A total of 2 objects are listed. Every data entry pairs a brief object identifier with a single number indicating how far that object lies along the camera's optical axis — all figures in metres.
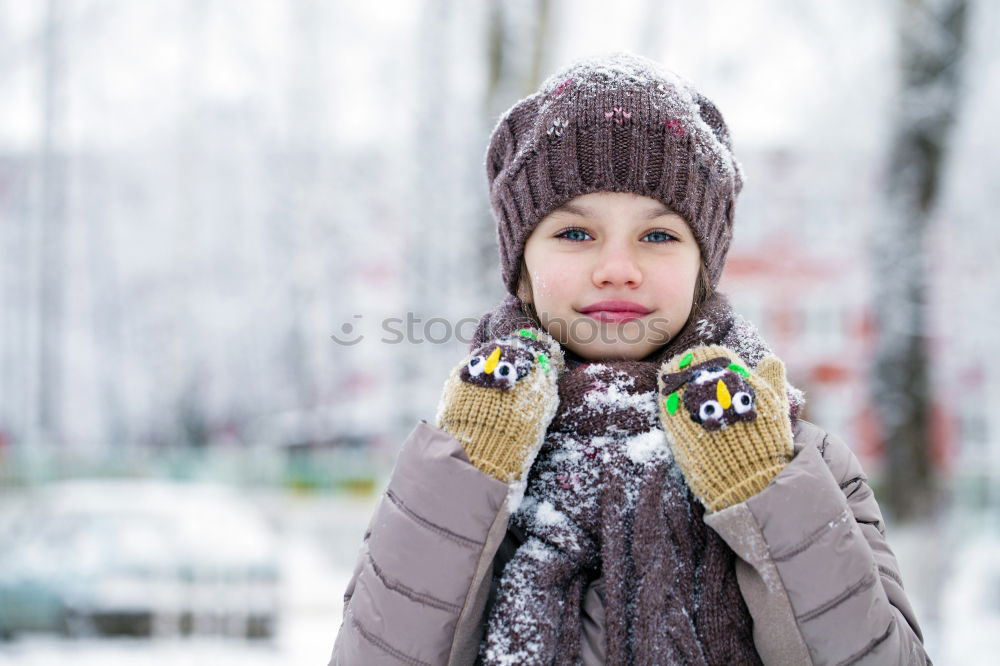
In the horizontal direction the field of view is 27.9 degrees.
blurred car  5.70
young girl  1.24
